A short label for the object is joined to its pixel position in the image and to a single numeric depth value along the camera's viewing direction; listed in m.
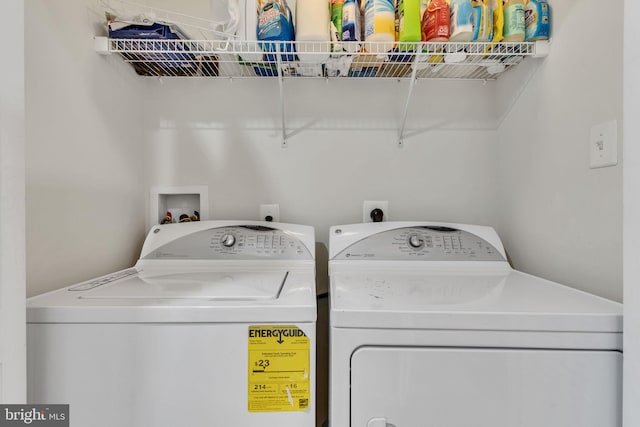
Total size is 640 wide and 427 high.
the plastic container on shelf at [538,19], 1.20
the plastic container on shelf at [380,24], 1.20
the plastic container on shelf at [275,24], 1.19
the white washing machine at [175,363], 0.74
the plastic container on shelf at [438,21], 1.20
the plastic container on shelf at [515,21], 1.23
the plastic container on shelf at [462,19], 1.19
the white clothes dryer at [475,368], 0.74
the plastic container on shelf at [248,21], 1.24
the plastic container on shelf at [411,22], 1.21
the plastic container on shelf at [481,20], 1.21
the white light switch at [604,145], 0.94
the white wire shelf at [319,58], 1.23
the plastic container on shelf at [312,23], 1.20
